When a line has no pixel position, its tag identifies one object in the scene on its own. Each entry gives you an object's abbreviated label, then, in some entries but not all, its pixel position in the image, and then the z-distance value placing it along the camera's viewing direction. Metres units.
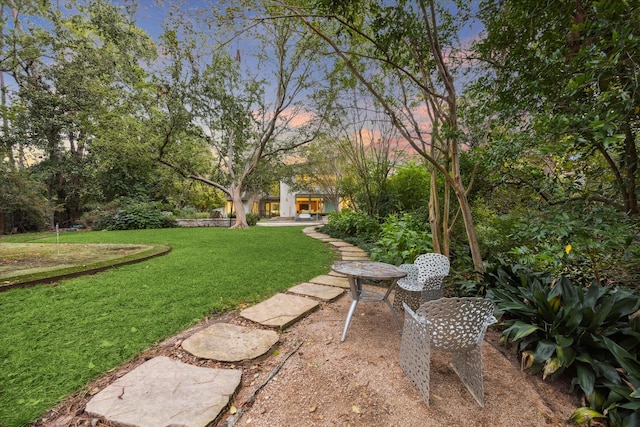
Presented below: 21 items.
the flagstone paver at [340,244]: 6.76
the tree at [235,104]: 9.57
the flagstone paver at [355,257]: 5.02
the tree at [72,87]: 10.70
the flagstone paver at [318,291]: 3.08
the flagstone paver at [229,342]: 1.85
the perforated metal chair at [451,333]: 1.47
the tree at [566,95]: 1.45
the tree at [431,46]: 2.72
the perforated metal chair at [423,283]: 2.50
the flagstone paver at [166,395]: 1.27
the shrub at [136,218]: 10.45
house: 24.69
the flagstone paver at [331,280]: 3.56
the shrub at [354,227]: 7.17
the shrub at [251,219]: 15.37
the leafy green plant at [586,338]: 1.36
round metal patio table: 2.15
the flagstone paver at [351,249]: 5.96
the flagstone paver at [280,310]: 2.40
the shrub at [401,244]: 3.96
